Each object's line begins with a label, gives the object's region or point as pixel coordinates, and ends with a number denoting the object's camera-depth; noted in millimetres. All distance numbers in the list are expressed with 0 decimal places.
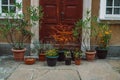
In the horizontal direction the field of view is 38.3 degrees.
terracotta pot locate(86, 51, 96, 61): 5524
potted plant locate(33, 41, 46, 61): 5501
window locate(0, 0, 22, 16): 5732
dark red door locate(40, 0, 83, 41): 5781
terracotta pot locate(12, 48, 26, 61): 5417
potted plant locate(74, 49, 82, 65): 5238
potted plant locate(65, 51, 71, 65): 5185
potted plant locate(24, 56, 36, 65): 5222
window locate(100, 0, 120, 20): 5741
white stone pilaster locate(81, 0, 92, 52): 5674
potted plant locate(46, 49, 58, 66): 5071
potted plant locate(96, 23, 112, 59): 5626
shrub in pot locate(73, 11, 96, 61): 5528
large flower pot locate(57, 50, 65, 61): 5422
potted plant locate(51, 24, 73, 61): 5435
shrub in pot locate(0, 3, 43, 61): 5448
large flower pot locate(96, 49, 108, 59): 5635
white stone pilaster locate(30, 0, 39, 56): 5663
